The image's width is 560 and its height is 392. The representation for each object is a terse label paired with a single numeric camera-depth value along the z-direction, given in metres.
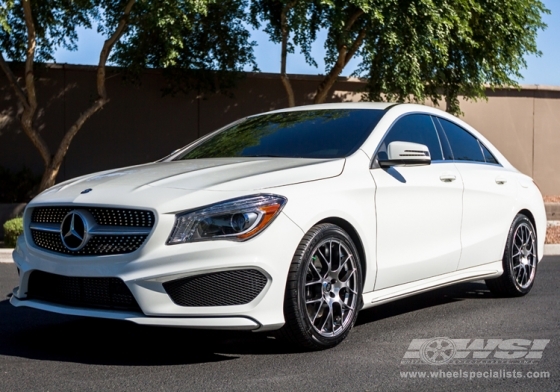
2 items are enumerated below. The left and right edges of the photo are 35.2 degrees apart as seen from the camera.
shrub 13.18
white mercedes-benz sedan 5.01
